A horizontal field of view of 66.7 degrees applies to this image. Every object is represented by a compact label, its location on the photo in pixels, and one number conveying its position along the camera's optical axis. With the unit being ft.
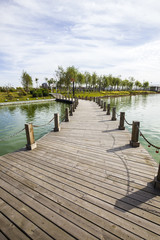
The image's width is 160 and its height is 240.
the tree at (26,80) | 192.21
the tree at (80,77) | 214.69
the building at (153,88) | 463.62
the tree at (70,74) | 184.24
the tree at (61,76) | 192.65
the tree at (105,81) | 267.39
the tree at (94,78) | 241.51
